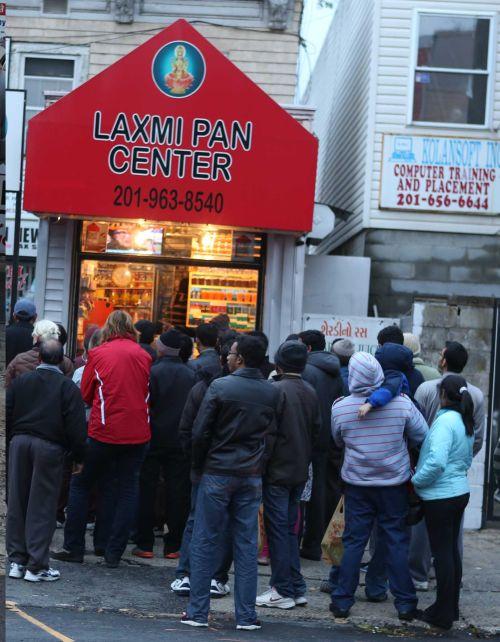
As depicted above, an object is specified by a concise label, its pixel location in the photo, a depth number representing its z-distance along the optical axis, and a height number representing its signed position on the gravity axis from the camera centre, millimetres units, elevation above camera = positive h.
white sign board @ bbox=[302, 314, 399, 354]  13875 -243
